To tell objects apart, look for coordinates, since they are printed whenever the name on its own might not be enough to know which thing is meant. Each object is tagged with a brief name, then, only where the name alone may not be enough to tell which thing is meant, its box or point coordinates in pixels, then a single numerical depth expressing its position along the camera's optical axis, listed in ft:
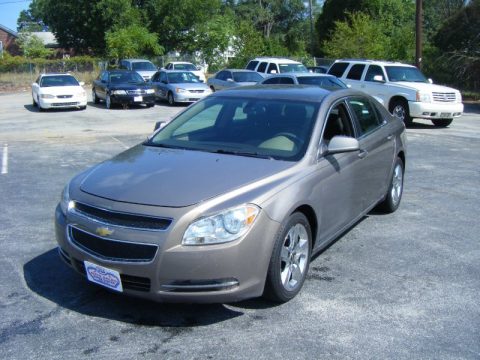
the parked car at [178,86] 76.07
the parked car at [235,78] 76.18
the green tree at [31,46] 193.88
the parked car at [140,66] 104.70
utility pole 86.86
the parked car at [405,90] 53.57
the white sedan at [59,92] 69.51
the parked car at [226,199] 12.54
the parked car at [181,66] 102.65
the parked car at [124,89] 71.92
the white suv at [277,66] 78.28
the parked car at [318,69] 84.39
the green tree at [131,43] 136.56
